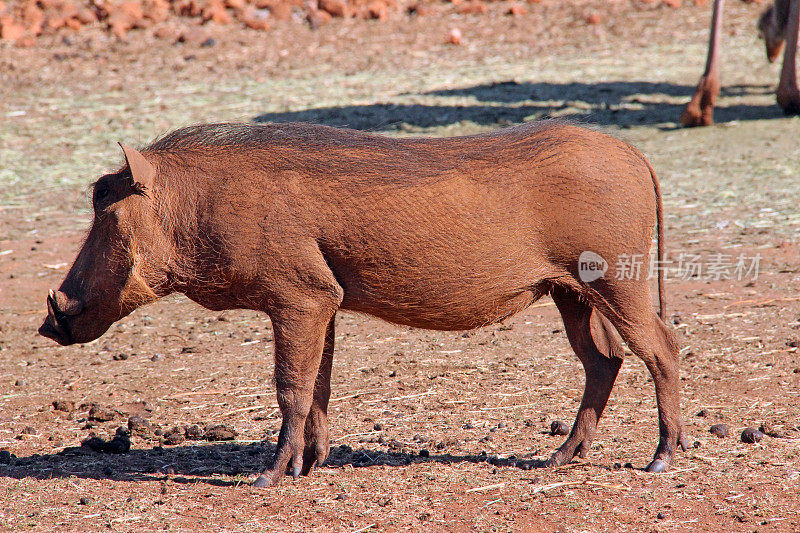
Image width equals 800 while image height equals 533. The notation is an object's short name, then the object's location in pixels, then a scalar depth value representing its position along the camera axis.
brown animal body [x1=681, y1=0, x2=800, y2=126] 20.27
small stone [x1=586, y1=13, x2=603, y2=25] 31.27
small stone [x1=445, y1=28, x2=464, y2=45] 29.77
